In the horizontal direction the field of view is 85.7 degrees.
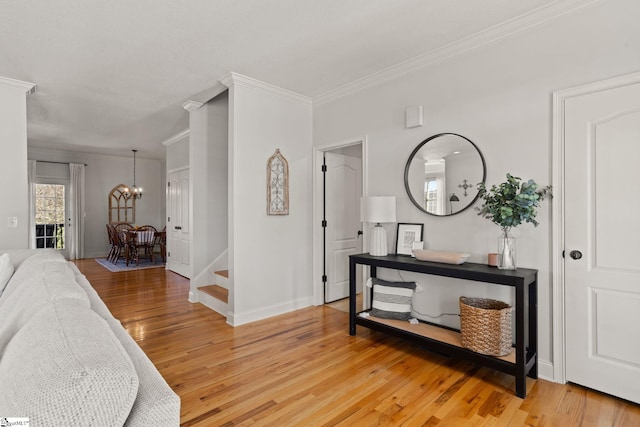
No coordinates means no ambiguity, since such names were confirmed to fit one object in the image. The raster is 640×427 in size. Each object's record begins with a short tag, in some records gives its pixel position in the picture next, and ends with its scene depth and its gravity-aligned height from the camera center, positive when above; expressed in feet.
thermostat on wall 10.27 +2.88
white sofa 2.13 -1.11
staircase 13.03 -3.26
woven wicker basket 7.75 -2.72
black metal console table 7.28 -2.86
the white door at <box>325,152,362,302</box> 14.25 -0.26
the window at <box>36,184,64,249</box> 25.20 -0.18
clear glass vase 8.05 -1.00
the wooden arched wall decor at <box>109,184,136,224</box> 28.37 +0.60
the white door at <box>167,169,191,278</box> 20.18 -0.61
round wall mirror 9.21 +1.07
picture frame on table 10.39 -0.76
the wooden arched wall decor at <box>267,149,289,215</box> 12.71 +1.04
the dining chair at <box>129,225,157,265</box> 23.38 -1.91
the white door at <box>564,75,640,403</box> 6.91 -0.62
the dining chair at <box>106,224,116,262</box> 25.82 -2.38
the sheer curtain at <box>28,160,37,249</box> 23.94 +1.44
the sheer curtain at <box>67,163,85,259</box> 26.03 +0.18
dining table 23.39 -1.91
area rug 22.56 -3.58
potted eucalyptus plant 7.63 +0.10
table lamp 10.44 -0.09
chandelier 28.58 +1.83
